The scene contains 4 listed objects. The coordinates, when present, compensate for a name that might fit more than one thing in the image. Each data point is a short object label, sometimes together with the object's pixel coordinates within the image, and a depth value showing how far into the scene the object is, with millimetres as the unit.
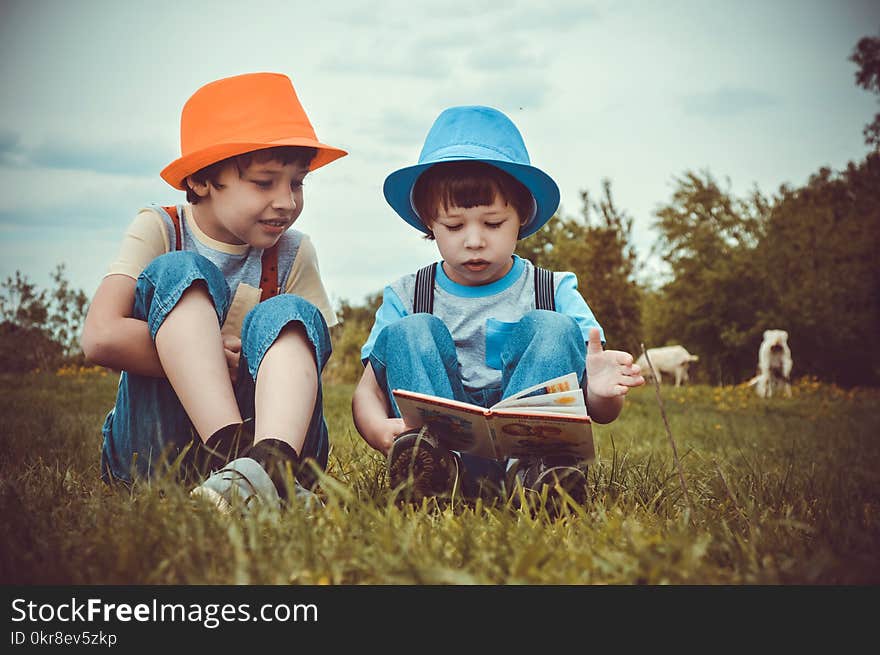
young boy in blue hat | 2172
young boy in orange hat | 2000
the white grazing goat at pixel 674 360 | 16016
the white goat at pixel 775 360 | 13469
